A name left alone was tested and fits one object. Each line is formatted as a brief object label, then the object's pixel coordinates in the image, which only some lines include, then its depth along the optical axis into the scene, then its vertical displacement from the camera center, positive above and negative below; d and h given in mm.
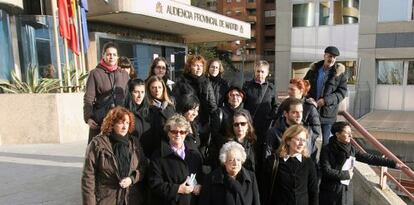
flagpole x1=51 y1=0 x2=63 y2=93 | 7362 +515
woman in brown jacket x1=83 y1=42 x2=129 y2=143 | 3623 -242
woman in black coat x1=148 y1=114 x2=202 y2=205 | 2850 -907
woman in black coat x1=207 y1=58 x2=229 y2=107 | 3924 -150
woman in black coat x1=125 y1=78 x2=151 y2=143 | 3254 -382
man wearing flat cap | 3985 -297
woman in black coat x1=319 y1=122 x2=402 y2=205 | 3371 -1026
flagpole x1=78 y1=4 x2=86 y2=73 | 8691 +830
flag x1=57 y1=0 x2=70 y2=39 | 7625 +1148
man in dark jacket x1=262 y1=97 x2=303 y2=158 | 3156 -561
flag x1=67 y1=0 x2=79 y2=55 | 7965 +951
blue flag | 8484 +1235
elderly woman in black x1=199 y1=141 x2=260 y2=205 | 2719 -969
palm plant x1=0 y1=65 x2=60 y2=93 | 7129 -358
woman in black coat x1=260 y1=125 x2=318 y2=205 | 2934 -962
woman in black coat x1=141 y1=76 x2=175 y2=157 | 3285 -453
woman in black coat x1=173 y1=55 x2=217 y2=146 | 3783 -242
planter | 6809 -1011
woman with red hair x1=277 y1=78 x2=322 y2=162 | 3359 -502
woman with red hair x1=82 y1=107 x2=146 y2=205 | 2748 -815
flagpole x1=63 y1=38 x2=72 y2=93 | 7397 -134
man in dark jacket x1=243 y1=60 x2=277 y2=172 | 3676 -388
